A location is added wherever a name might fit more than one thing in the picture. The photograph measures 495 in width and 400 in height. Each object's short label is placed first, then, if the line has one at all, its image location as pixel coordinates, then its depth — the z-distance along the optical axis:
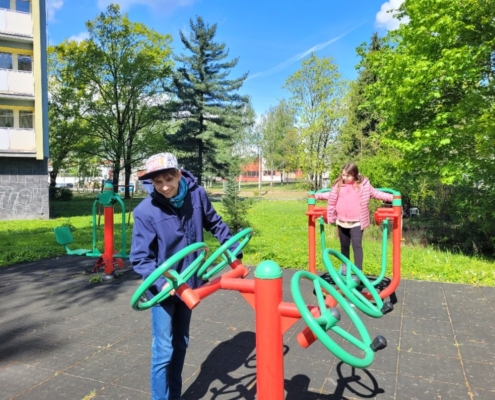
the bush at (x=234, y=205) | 9.60
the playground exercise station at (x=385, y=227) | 4.33
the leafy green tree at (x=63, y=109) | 24.58
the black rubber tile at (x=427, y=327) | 3.64
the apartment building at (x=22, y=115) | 14.89
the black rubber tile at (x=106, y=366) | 2.86
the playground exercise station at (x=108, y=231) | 5.59
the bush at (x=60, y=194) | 25.48
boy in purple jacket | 2.04
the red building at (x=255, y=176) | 70.62
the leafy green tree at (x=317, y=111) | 21.58
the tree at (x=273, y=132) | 40.21
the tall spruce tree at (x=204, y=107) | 24.73
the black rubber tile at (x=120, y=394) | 2.57
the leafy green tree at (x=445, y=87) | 6.46
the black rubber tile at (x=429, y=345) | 3.23
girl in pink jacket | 4.69
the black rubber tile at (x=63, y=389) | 2.59
